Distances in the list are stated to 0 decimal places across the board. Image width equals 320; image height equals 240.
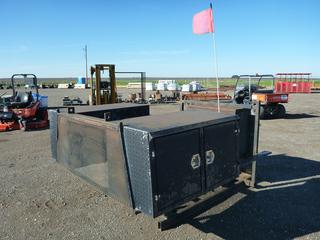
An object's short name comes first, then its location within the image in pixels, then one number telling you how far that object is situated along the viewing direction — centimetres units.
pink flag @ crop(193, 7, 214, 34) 450
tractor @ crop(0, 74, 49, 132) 1059
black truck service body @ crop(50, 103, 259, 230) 275
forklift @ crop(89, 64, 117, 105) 1379
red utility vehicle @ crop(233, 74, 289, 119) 1205
